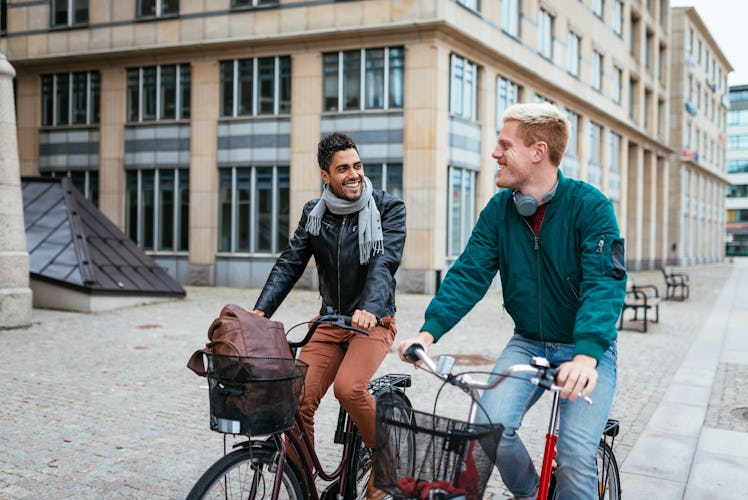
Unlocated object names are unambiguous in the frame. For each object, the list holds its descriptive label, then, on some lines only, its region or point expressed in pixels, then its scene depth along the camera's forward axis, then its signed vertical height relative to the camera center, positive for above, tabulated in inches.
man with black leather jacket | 147.0 -6.7
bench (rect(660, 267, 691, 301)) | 826.9 -59.3
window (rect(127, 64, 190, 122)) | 955.3 +181.9
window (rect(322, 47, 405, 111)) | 851.4 +181.0
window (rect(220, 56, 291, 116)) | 902.4 +181.4
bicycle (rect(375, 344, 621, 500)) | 93.4 -25.6
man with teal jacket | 113.7 -6.0
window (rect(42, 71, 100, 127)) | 1002.1 +181.9
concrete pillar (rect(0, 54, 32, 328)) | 474.0 +4.3
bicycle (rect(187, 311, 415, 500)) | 112.9 -28.4
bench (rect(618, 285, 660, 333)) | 542.6 -45.8
